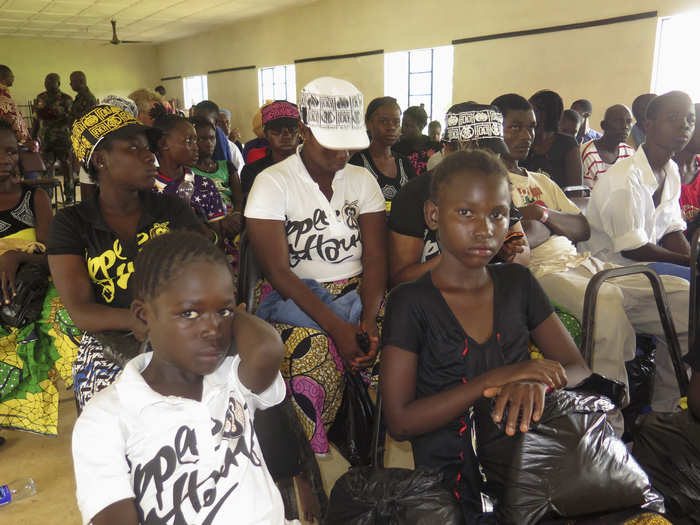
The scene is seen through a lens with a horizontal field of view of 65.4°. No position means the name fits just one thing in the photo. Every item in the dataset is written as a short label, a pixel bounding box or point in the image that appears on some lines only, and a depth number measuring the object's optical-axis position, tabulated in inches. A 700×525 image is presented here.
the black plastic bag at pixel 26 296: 90.3
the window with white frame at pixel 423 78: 390.9
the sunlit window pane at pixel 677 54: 270.5
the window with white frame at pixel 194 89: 702.5
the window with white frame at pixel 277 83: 537.3
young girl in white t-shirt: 42.6
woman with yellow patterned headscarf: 73.1
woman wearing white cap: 78.5
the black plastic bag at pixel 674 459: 59.7
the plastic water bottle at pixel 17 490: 84.5
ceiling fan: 716.7
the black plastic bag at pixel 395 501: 46.2
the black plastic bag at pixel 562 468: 43.4
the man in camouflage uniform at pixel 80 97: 287.1
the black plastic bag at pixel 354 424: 73.7
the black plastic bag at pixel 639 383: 89.6
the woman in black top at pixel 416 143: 163.3
